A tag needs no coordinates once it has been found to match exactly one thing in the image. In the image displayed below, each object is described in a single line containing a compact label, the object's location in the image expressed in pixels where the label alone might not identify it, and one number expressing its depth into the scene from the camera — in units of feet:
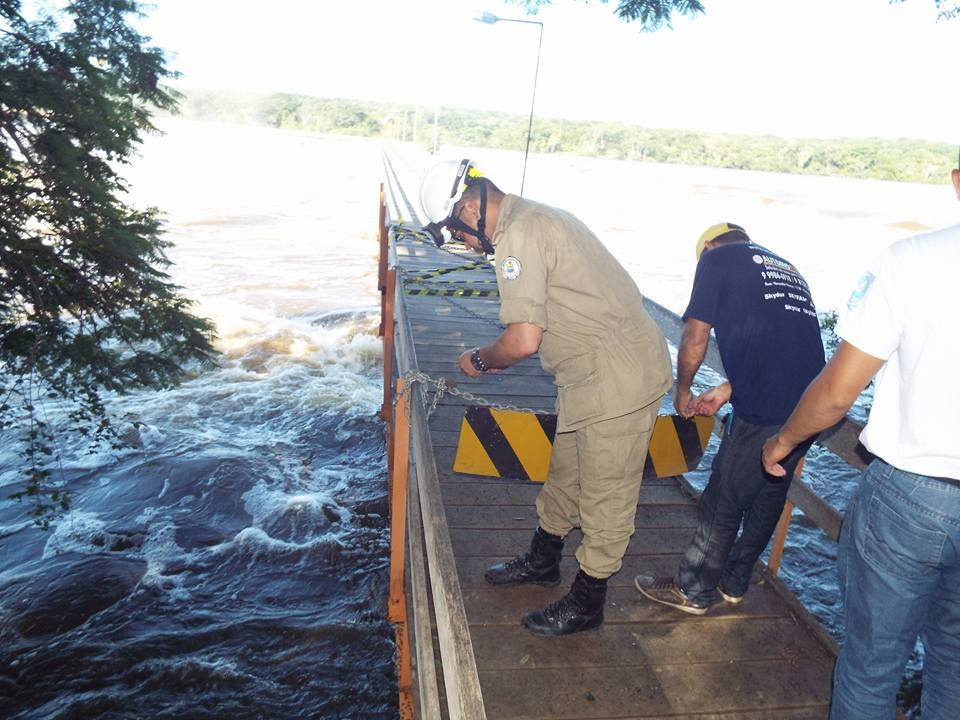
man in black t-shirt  8.84
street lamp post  30.99
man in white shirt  5.36
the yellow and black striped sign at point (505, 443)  11.12
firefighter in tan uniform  8.04
